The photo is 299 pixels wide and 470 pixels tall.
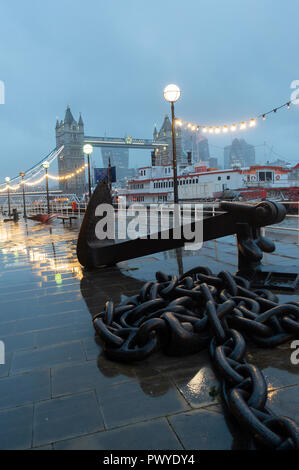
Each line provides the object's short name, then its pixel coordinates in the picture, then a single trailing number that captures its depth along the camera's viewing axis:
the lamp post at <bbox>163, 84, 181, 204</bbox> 8.59
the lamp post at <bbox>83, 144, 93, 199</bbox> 16.45
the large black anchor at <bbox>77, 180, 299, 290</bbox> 4.28
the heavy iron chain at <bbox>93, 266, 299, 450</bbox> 1.63
